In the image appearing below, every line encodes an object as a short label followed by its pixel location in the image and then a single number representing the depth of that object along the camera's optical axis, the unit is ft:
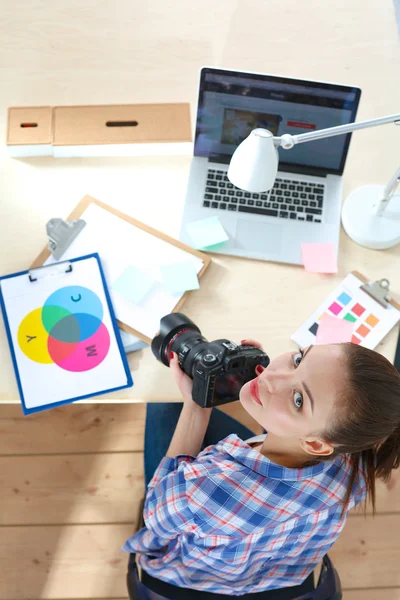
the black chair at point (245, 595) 3.43
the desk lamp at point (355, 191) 3.09
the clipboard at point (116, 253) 3.93
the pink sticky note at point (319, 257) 4.18
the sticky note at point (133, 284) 4.00
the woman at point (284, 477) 2.82
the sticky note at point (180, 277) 4.05
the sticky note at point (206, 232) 4.20
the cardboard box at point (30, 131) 4.30
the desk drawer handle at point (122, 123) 4.50
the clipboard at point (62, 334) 3.73
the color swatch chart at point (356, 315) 3.99
